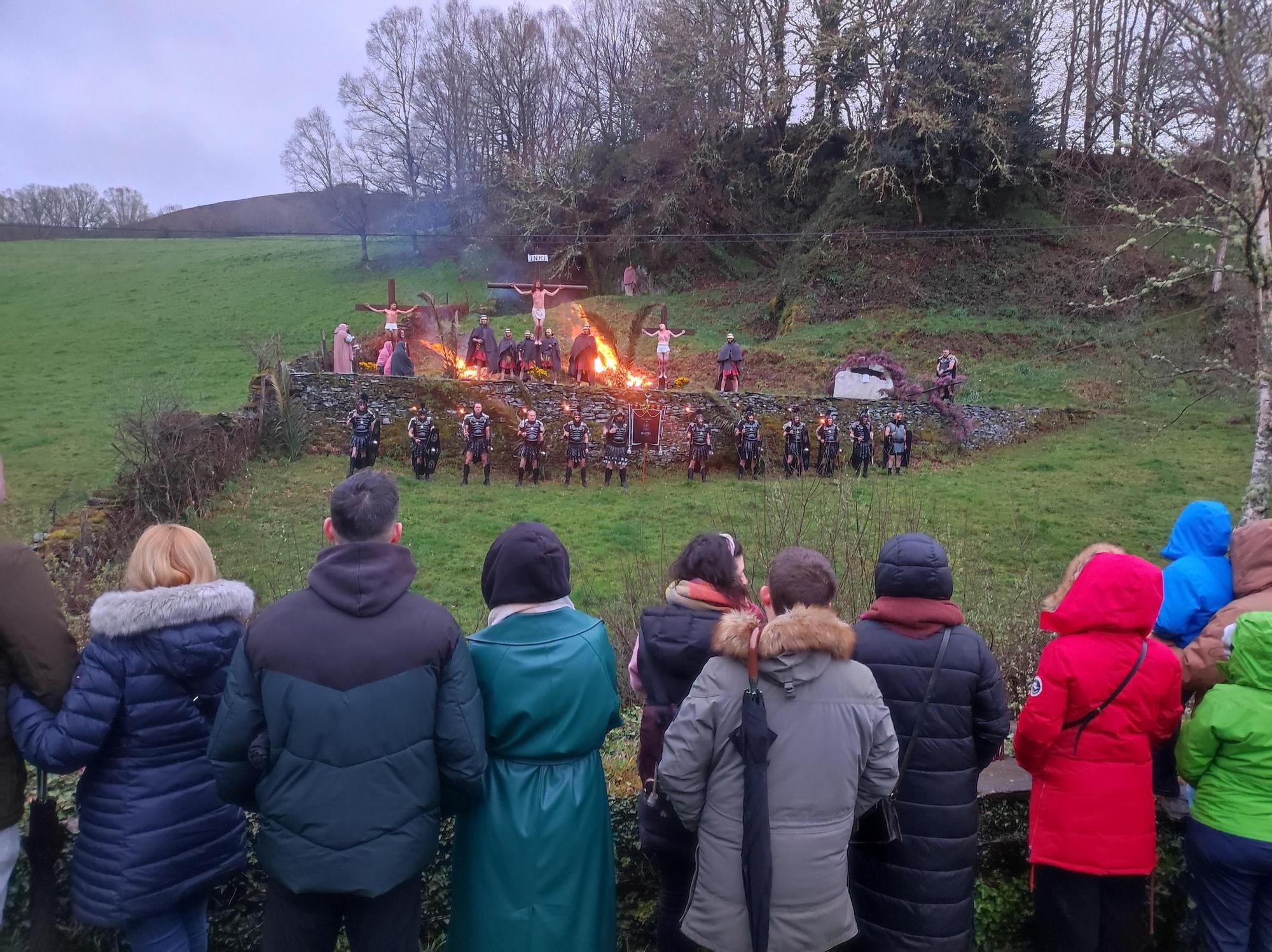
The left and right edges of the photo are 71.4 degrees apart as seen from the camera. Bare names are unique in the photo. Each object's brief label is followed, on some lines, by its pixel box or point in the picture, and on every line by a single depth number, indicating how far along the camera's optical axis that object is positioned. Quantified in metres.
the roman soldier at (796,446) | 17.22
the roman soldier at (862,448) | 17.11
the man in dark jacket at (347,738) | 2.20
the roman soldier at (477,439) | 16.30
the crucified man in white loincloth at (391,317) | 21.98
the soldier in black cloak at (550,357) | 20.86
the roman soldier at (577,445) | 16.39
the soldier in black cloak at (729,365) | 20.06
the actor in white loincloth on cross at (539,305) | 22.53
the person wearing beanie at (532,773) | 2.39
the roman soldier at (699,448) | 17.03
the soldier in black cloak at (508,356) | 19.80
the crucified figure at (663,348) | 21.61
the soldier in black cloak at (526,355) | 19.75
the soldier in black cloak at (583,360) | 21.05
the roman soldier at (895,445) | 17.17
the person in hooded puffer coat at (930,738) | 2.59
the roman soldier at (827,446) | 17.38
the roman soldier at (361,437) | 16.42
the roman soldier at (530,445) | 16.38
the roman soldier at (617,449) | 16.64
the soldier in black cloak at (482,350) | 20.52
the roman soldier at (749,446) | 17.02
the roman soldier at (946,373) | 19.34
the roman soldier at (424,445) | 16.28
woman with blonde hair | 2.35
